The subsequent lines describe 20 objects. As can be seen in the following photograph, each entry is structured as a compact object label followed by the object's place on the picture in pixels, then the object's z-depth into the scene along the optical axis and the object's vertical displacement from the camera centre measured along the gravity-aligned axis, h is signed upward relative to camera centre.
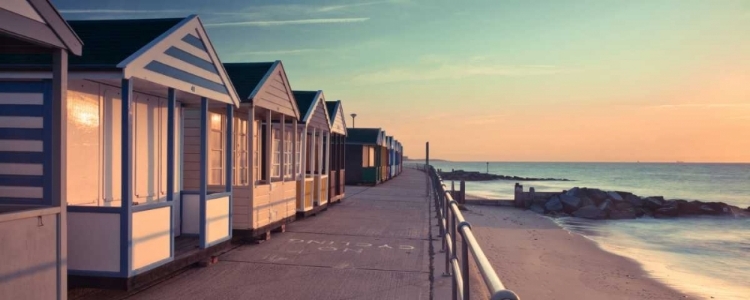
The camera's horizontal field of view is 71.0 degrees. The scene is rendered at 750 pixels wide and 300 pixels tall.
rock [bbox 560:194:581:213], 26.87 -2.38
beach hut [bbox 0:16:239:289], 5.41 +0.09
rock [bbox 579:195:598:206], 28.14 -2.42
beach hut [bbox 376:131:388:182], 31.03 -0.11
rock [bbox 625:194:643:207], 30.06 -2.51
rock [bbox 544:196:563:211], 26.94 -2.49
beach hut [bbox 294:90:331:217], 12.65 +0.15
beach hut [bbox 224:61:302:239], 8.97 +0.07
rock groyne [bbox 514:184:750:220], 26.41 -2.64
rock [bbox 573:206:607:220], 25.34 -2.73
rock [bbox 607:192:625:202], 30.49 -2.31
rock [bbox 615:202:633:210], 28.02 -2.68
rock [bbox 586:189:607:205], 30.91 -2.29
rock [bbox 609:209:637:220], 26.11 -2.89
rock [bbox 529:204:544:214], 26.84 -2.69
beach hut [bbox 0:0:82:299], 3.89 +0.01
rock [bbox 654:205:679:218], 28.11 -2.96
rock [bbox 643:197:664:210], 29.42 -2.62
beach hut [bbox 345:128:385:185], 28.67 -0.09
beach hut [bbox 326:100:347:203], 16.28 +0.21
